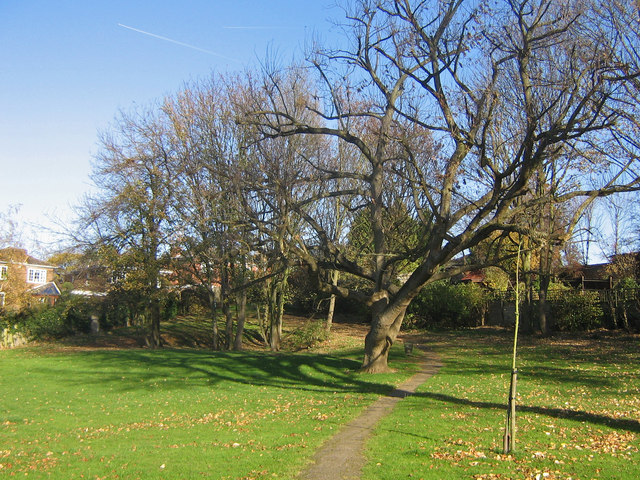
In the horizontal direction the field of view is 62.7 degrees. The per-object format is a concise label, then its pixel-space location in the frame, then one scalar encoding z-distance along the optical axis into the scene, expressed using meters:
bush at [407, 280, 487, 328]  34.53
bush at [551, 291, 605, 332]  27.12
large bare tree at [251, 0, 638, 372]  12.97
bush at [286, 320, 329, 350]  29.25
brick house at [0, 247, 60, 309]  32.25
